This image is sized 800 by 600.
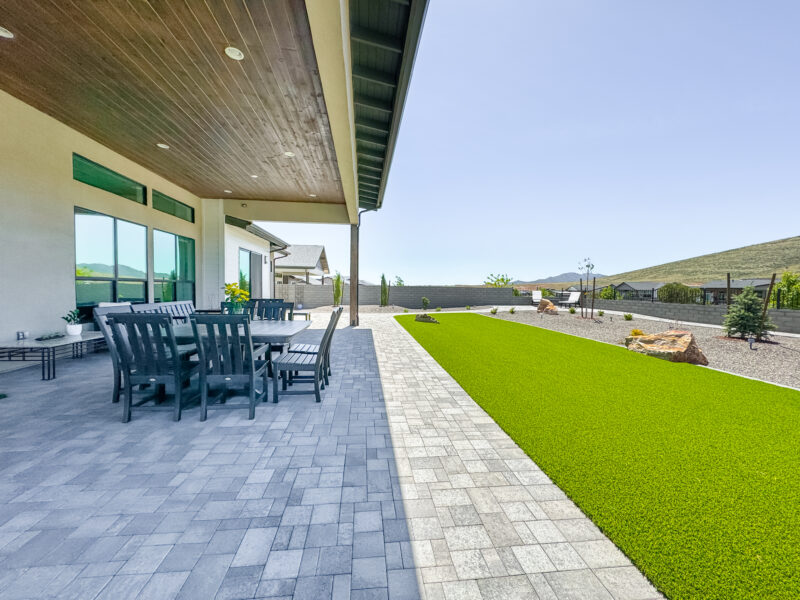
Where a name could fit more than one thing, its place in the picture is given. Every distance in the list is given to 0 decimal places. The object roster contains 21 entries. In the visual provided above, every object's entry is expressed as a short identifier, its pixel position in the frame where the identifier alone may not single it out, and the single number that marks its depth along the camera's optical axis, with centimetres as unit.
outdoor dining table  332
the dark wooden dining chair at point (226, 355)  283
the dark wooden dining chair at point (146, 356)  281
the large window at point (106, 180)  509
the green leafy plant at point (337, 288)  1609
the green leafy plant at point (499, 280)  2759
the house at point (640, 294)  1546
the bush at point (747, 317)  741
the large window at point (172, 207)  697
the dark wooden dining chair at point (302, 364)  343
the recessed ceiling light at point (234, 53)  304
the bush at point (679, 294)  1302
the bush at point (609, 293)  1700
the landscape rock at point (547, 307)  1496
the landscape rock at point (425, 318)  1220
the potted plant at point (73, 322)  468
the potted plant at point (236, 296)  471
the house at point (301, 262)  1845
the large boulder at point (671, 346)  548
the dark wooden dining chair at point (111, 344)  304
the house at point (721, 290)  1273
